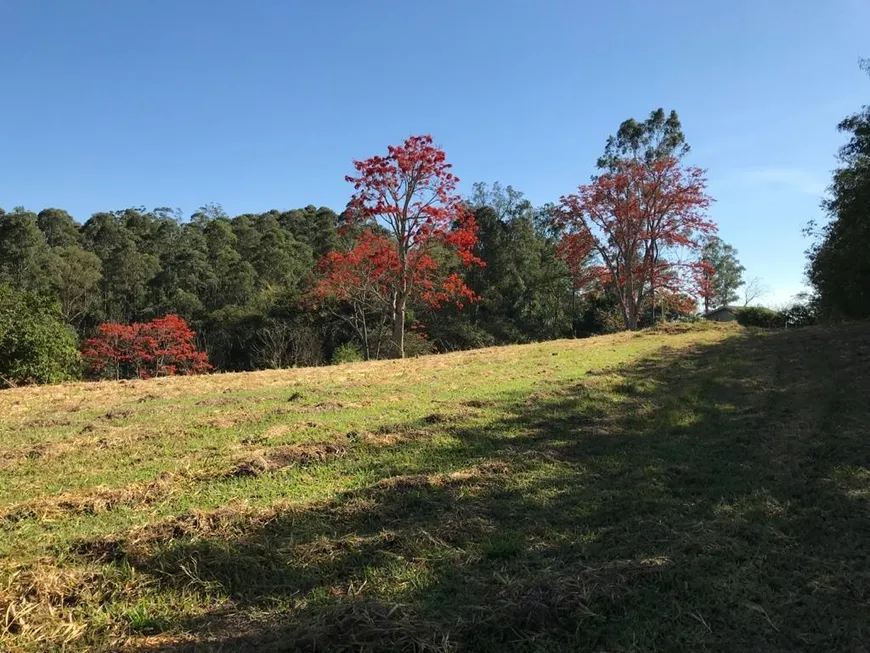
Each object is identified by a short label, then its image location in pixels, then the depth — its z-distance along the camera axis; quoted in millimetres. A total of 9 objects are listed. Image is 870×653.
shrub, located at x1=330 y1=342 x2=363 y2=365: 20797
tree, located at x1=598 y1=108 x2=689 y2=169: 26594
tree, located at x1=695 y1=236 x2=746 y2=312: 63500
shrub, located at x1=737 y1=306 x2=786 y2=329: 32344
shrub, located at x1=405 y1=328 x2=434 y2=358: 26422
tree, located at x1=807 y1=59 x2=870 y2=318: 16531
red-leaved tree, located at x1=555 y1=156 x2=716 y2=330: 23484
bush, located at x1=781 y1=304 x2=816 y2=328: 29691
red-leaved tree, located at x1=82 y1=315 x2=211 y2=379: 22703
